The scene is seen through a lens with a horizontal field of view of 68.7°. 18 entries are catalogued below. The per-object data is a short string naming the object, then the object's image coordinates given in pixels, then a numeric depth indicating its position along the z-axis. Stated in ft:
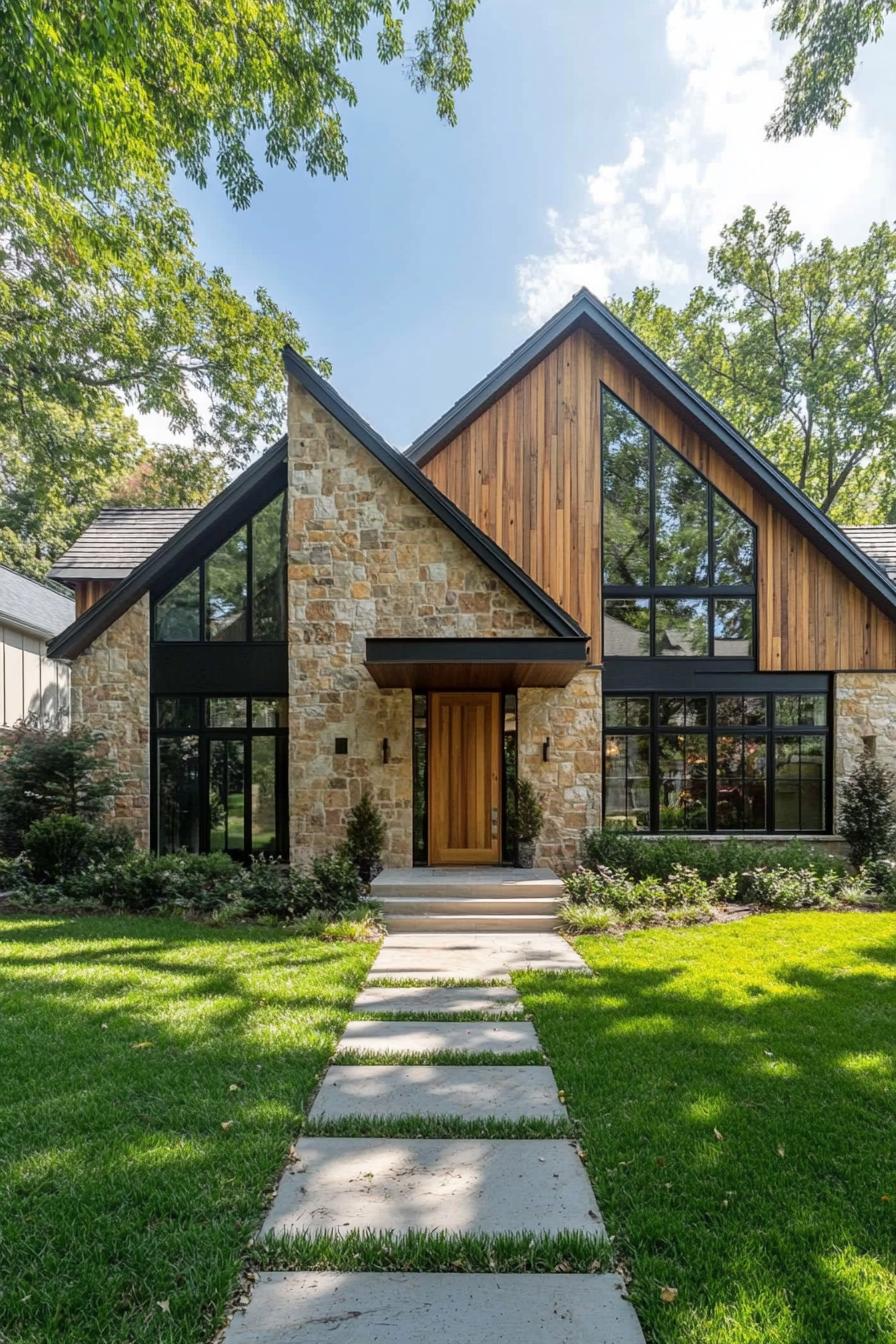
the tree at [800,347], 59.06
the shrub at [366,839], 30.35
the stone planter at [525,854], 31.48
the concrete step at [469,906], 26.30
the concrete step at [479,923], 25.25
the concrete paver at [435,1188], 8.46
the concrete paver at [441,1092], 11.44
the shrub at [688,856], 30.01
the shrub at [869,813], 32.94
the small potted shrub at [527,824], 31.60
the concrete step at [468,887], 27.43
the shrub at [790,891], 27.78
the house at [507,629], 31.73
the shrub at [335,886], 26.17
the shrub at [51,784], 31.89
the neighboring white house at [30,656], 53.72
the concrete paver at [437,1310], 6.77
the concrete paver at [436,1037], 14.07
